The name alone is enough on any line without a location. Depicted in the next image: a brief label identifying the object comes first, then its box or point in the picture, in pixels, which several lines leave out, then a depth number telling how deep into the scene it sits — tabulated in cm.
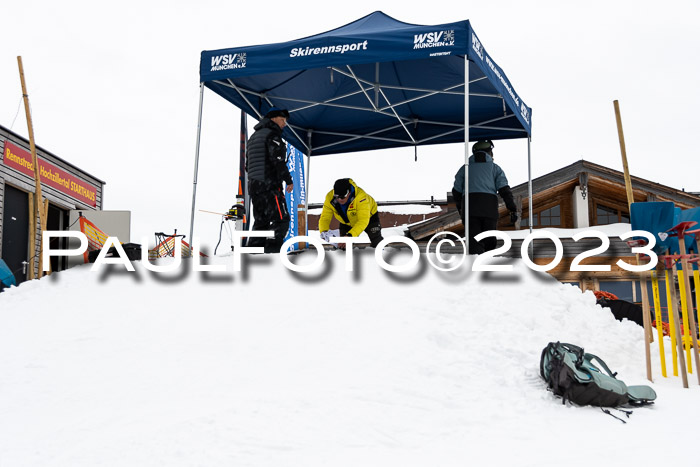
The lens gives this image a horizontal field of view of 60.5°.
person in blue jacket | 780
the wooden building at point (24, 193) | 1391
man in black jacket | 712
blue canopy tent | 685
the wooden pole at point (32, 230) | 921
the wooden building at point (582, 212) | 1302
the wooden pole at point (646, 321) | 532
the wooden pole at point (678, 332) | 513
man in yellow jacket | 743
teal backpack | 423
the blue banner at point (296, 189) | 1062
